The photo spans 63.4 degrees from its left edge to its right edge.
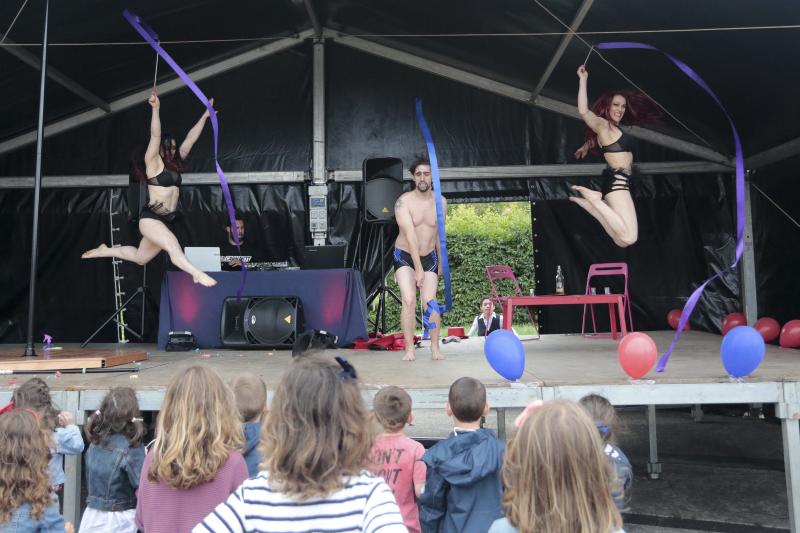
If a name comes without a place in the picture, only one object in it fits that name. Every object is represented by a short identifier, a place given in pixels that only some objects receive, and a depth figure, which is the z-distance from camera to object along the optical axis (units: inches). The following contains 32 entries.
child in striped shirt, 46.7
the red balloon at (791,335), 183.3
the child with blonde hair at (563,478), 48.1
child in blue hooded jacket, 83.5
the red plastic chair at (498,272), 258.7
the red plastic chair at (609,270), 256.1
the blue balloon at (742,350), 119.6
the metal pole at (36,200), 178.7
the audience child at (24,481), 68.4
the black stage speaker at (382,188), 279.0
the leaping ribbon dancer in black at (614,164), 193.5
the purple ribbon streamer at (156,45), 174.8
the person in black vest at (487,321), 293.7
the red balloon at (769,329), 206.7
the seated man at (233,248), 299.0
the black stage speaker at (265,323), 225.3
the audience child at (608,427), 74.2
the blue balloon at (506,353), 123.6
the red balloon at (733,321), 238.4
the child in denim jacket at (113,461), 90.4
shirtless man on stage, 188.2
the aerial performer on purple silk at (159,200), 219.0
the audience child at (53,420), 94.0
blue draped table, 232.2
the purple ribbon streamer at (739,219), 137.6
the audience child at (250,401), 89.7
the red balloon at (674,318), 264.4
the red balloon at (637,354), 122.2
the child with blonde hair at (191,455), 65.1
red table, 205.3
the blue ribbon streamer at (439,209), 153.0
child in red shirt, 88.3
